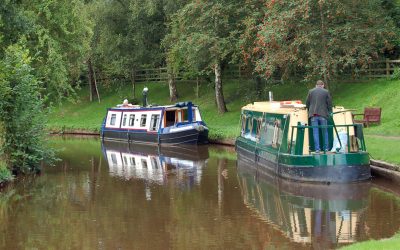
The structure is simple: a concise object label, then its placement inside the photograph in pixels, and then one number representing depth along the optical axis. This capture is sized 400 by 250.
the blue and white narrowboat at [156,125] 30.53
